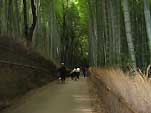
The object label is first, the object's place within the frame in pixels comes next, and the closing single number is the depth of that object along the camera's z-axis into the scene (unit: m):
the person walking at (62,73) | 30.24
